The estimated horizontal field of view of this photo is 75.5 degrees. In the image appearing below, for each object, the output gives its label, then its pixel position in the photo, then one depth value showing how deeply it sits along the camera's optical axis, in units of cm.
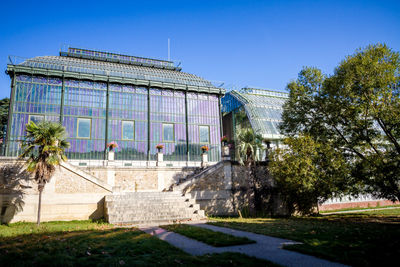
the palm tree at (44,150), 1414
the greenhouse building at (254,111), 2825
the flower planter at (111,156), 1960
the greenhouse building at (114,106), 2142
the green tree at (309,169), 1609
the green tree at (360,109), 1464
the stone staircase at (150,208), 1416
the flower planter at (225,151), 2041
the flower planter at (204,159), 2262
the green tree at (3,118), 3005
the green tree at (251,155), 1961
